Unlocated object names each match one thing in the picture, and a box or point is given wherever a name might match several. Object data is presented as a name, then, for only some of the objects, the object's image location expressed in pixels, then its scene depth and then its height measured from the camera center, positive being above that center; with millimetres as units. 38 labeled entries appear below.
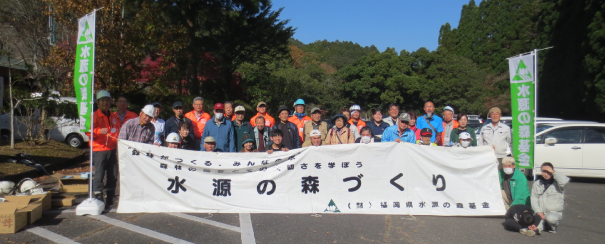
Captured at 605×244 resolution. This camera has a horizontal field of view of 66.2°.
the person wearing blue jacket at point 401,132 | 7391 -113
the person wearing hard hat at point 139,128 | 6695 -58
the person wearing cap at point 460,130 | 8086 -92
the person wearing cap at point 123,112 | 7230 +187
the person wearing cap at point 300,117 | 8450 +141
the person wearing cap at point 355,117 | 8595 +147
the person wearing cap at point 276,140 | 6863 -231
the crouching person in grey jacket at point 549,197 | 5906 -927
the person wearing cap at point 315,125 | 8016 -6
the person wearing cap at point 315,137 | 7062 -188
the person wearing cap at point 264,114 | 8344 +190
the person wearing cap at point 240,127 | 7625 -43
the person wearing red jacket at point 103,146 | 6523 -316
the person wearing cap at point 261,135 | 7598 -174
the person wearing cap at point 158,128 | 7805 -67
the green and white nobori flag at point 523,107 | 6871 +279
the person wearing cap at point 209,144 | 6945 -296
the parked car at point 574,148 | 9859 -493
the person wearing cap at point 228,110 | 7750 +241
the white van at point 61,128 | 13734 -138
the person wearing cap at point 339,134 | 7637 -152
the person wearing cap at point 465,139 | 7191 -213
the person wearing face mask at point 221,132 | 7398 -123
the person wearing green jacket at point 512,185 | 6258 -832
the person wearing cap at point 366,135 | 7145 -167
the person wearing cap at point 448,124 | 8398 +22
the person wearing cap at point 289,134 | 7660 -156
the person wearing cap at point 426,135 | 7086 -159
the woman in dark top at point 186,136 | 7191 -185
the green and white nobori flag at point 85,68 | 6238 +761
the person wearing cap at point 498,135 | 7938 -166
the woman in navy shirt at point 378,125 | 8445 +0
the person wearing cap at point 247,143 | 6921 -286
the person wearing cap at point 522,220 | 5770 -1208
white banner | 6461 -786
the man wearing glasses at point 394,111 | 8782 +267
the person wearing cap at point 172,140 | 6836 -234
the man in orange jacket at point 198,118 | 8102 +110
